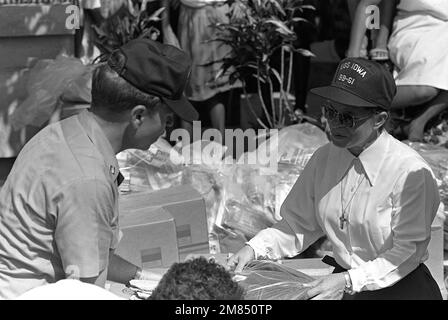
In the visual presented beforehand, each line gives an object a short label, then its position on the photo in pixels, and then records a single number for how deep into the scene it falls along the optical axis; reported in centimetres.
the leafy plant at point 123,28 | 588
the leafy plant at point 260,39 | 581
